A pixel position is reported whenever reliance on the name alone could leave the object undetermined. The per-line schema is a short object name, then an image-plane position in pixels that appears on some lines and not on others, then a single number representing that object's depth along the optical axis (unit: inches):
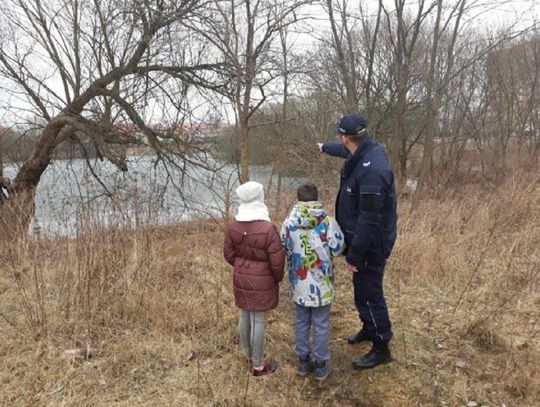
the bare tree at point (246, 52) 339.0
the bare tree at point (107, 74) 331.6
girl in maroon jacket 102.5
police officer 97.7
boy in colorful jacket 105.1
